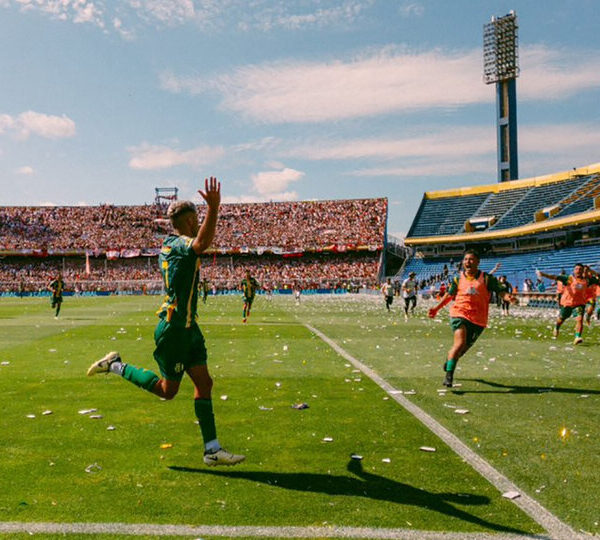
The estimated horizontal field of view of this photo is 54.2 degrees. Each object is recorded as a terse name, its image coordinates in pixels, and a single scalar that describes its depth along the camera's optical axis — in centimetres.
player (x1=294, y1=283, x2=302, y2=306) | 4159
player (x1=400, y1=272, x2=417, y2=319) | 2505
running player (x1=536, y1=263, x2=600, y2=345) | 1484
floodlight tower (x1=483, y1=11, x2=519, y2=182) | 7081
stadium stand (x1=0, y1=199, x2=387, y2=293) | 7438
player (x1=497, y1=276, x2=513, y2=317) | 2719
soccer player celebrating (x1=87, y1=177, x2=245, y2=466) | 482
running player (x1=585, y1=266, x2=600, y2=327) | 1538
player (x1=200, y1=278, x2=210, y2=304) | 4204
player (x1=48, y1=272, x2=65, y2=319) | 2512
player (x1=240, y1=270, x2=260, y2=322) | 2338
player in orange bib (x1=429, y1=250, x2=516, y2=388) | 870
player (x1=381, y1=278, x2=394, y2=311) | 2916
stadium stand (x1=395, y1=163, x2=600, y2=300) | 4612
